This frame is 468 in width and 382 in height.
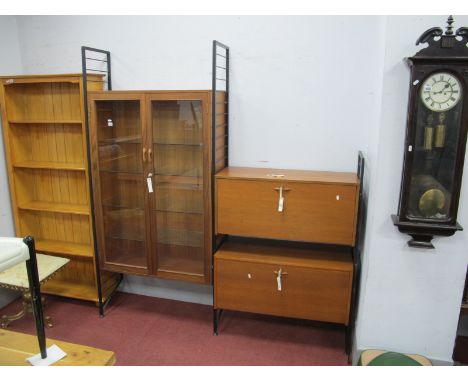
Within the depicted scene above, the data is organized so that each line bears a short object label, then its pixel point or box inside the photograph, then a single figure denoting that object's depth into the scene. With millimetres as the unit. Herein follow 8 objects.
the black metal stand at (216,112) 2532
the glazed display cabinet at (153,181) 2711
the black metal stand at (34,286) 1265
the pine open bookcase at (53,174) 3080
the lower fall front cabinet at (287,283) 2479
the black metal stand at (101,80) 2914
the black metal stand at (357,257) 2449
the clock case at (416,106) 1826
